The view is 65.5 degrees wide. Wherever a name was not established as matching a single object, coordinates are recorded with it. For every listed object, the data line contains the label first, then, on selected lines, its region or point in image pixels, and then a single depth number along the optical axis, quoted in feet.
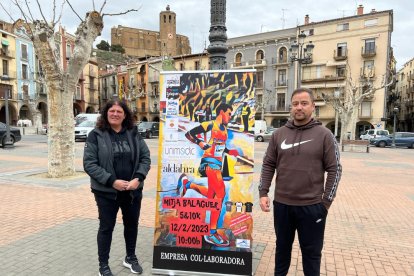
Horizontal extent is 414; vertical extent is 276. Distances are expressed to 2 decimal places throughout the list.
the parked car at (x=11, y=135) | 53.16
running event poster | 10.43
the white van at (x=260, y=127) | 104.46
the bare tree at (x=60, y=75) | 24.56
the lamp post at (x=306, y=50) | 51.95
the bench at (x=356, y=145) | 61.16
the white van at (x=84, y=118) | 84.14
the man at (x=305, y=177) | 8.42
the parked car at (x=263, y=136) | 96.73
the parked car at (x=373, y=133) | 101.85
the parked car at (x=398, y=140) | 84.14
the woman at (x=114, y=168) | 9.78
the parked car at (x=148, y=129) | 92.84
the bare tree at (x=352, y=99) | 80.51
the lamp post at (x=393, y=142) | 83.85
